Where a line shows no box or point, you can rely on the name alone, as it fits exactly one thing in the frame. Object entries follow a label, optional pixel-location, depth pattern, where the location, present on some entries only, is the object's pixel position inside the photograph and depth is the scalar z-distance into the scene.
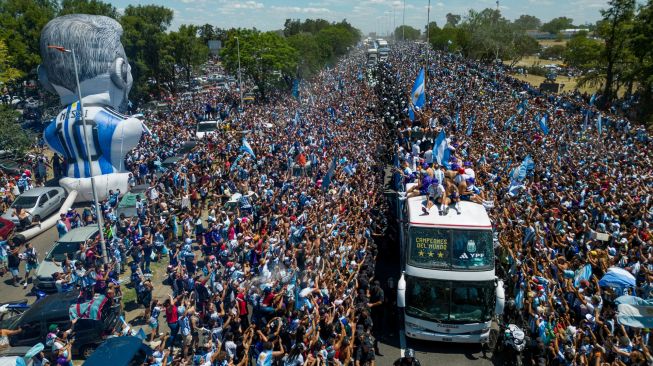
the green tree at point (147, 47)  46.91
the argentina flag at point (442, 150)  15.09
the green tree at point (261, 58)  44.16
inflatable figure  19.73
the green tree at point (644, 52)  33.72
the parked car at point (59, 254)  12.72
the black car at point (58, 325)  10.01
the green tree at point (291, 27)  127.75
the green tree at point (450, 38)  83.12
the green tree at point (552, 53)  97.50
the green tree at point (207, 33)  103.29
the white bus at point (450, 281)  9.66
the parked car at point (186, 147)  25.64
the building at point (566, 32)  157.68
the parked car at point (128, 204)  16.73
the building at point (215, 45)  94.19
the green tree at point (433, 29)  108.97
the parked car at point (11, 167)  23.64
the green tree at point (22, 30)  39.34
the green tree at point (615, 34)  37.62
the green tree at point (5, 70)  32.69
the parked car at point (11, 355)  8.02
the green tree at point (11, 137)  25.91
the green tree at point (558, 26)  190.90
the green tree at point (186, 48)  50.69
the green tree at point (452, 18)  165.38
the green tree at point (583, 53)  44.41
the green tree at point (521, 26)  86.37
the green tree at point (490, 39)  70.56
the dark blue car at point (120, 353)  8.06
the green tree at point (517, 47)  72.04
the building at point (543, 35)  177.26
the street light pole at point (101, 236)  13.62
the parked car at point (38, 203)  17.52
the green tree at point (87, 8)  47.56
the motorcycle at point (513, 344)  9.10
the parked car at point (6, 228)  15.87
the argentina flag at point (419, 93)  21.41
